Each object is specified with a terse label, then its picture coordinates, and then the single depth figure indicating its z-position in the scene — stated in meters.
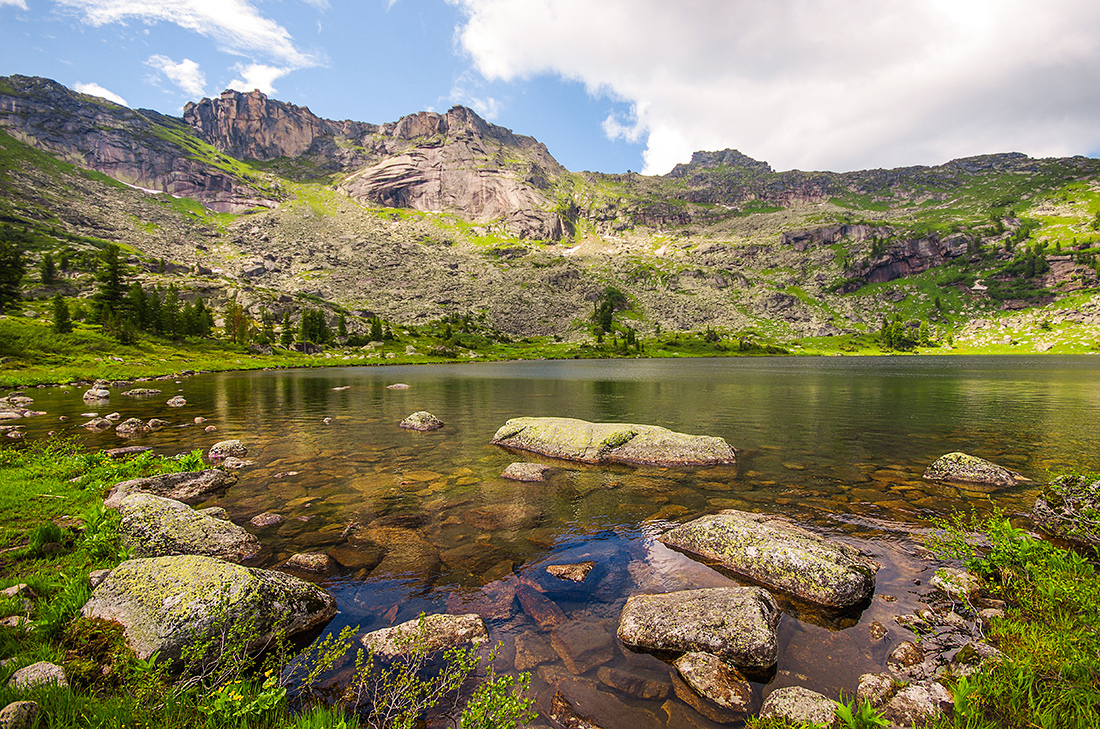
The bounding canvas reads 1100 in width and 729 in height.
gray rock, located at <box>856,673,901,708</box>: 7.38
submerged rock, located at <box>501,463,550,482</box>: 21.22
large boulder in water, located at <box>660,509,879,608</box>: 10.92
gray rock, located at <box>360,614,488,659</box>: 8.81
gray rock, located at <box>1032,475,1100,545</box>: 12.13
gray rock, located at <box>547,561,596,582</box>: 12.11
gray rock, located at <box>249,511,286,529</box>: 15.19
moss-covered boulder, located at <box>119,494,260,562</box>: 11.45
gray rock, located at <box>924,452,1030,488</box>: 19.61
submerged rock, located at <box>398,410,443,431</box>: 34.50
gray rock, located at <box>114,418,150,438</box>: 28.56
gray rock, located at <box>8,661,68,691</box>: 5.55
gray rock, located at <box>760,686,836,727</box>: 6.86
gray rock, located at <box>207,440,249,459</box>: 24.02
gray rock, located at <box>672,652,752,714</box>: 7.63
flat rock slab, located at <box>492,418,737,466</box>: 23.77
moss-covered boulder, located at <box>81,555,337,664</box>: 7.54
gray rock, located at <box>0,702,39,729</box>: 4.83
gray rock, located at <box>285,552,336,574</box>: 12.31
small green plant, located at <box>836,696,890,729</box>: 5.93
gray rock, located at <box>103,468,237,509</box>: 16.19
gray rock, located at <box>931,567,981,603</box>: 10.24
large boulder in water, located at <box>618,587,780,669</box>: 8.75
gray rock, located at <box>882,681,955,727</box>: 6.70
